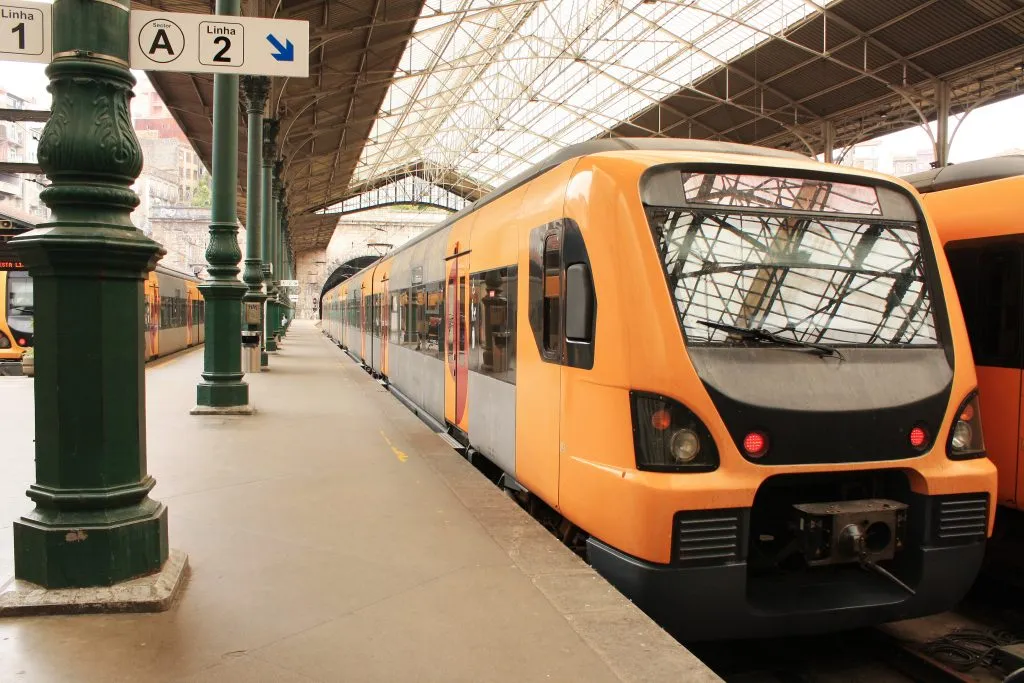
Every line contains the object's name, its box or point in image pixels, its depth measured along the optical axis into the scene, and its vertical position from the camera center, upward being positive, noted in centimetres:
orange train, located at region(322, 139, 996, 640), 411 -42
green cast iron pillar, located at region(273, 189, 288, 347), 3441 +396
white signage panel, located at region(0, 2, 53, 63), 400 +133
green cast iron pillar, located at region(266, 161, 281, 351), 2706 +69
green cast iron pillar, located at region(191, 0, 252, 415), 1139 +38
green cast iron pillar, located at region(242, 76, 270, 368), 1655 +220
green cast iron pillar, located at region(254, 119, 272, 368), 2238 +328
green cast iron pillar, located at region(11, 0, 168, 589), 391 -7
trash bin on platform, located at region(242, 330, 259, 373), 1700 -83
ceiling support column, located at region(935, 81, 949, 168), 2033 +487
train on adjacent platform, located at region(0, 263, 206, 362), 1859 -10
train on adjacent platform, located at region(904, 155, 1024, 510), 530 +21
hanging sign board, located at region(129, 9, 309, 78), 418 +141
